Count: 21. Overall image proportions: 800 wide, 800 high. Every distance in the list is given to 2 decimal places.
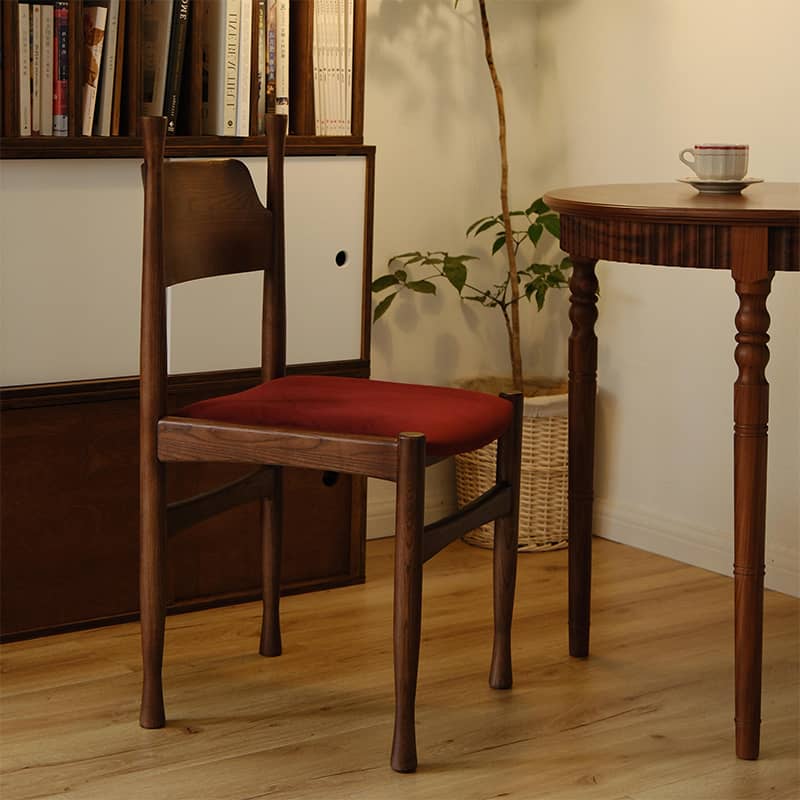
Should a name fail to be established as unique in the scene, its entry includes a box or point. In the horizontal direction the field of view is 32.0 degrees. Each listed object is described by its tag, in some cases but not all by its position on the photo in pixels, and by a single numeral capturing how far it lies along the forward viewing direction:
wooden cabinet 2.30
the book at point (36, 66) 2.24
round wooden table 1.80
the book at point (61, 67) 2.26
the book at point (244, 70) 2.43
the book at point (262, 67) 2.47
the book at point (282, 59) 2.49
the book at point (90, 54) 2.31
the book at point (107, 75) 2.32
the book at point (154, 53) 2.38
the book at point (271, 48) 2.48
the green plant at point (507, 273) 2.87
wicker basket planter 2.92
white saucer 2.07
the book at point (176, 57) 2.37
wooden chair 1.85
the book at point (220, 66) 2.42
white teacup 2.07
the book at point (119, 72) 2.33
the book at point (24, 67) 2.23
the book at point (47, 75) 2.25
